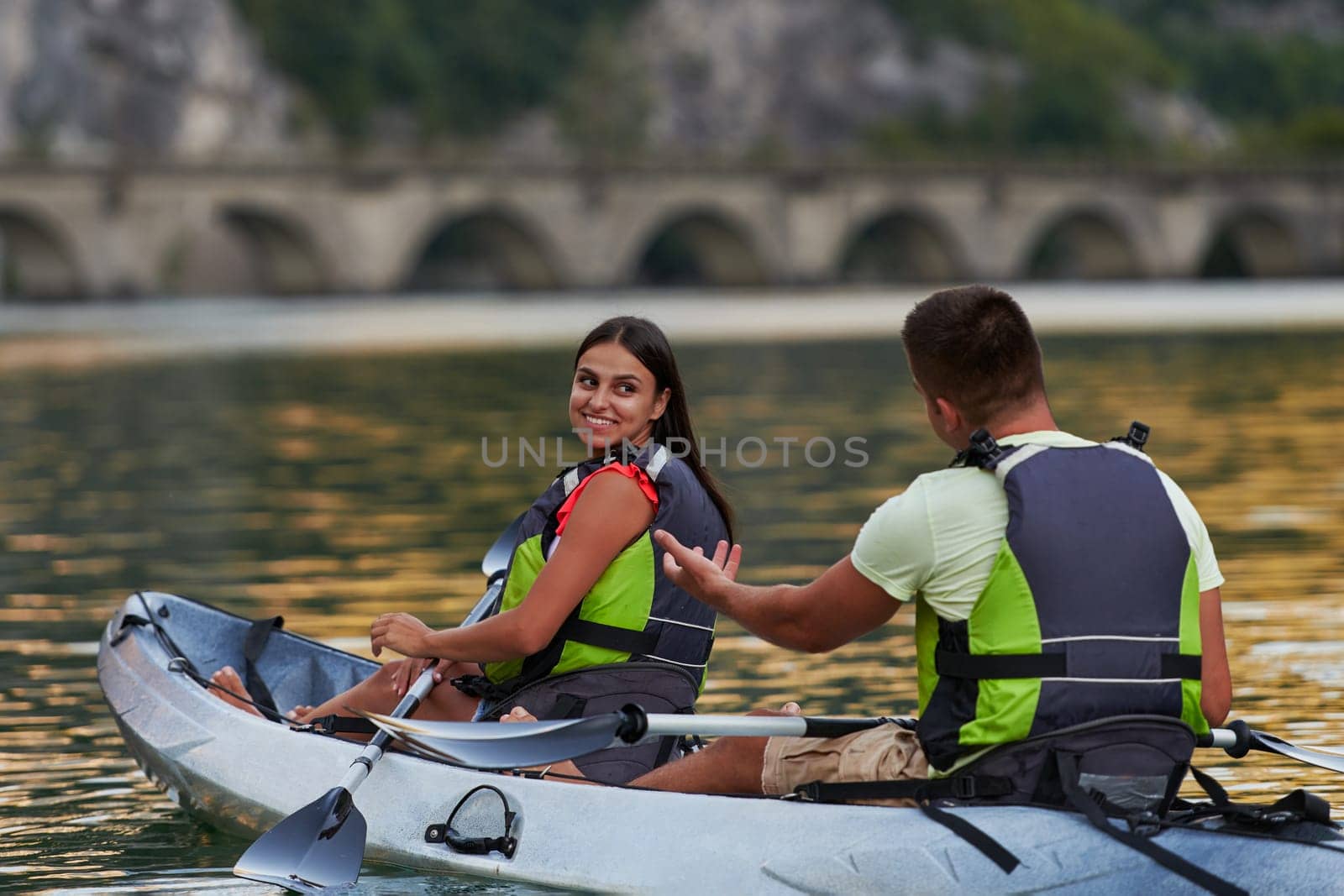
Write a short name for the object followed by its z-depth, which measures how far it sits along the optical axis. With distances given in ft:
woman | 37.09
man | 31.12
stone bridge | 380.99
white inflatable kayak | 31.73
